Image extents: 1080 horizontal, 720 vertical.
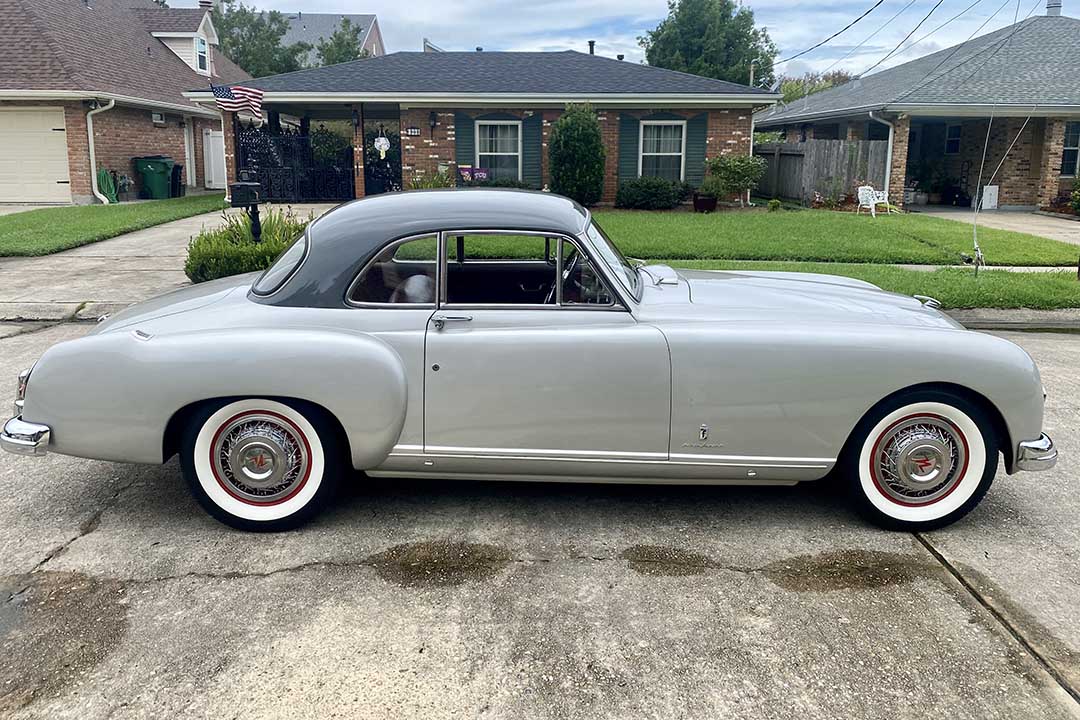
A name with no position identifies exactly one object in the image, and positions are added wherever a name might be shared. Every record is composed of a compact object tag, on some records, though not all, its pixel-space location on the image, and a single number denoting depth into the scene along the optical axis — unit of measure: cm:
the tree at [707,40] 4188
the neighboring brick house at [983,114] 2047
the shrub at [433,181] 1709
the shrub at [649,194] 2033
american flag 1925
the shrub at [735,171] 2012
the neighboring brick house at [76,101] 2077
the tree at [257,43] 3956
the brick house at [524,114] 2028
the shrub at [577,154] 1923
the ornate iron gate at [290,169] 2142
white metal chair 1905
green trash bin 2303
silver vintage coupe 376
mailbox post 832
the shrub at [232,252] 925
